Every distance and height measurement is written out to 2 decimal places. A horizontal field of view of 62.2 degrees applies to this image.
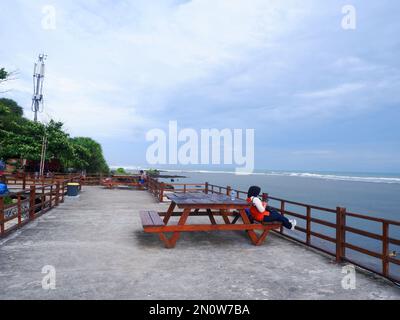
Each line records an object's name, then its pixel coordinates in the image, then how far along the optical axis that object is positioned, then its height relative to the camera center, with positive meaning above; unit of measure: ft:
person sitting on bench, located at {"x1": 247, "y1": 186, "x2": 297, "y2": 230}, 24.02 -3.01
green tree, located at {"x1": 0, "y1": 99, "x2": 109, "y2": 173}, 105.09 +8.33
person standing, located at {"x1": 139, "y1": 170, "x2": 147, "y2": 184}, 86.96 -2.07
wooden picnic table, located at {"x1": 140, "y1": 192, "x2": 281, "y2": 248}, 22.31 -3.56
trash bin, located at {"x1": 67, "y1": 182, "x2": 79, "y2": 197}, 56.85 -3.41
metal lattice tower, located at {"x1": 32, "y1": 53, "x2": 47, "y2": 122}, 139.74 +34.07
